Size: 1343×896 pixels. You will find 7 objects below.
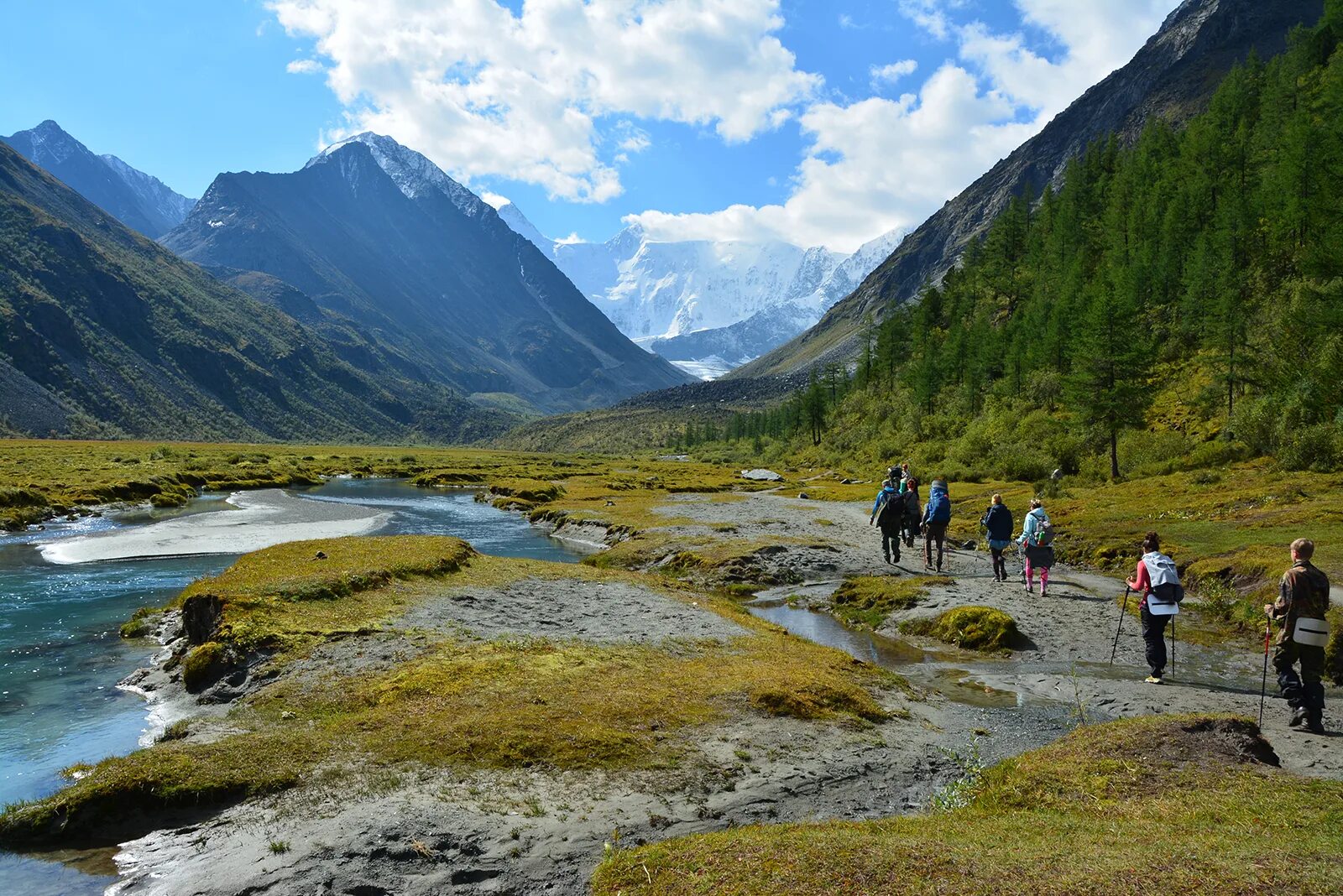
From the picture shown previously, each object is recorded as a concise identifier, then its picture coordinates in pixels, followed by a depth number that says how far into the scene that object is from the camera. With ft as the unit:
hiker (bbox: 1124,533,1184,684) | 58.03
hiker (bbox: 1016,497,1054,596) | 91.35
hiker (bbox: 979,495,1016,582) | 96.78
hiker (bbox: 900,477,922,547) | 114.83
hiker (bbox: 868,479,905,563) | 114.62
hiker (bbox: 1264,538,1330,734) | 45.34
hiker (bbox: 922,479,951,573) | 106.63
